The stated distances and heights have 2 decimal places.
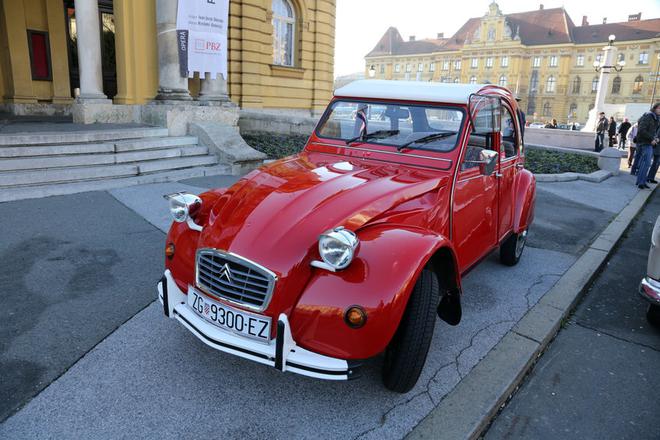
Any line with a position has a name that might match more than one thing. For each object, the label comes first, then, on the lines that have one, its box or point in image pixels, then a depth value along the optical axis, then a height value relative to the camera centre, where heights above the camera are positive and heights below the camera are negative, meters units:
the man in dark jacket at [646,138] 9.80 -0.36
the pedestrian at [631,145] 14.95 -0.80
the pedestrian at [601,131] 18.77 -0.49
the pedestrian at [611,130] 20.14 -0.46
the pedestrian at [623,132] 20.91 -0.55
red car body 2.35 -0.72
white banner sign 9.73 +1.38
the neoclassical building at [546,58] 80.38 +10.61
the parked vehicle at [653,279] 3.49 -1.19
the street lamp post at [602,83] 24.53 +1.94
